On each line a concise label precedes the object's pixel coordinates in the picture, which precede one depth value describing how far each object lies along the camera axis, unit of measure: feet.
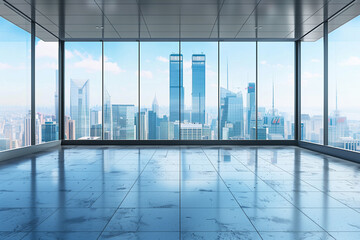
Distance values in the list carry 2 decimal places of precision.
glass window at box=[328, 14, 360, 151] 22.25
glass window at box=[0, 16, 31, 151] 22.39
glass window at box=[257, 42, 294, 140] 31.94
